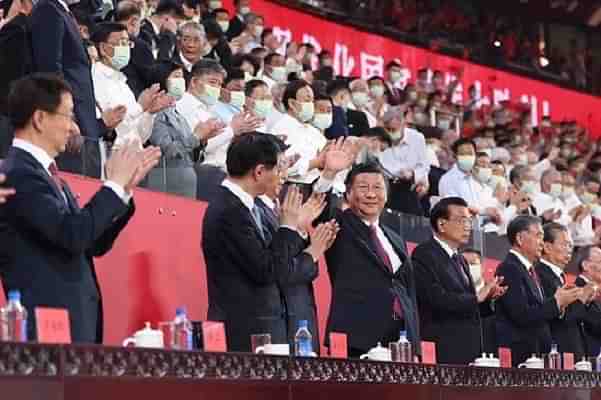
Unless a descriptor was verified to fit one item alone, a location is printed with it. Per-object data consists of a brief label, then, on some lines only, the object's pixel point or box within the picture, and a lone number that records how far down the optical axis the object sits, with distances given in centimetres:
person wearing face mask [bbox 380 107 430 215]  1709
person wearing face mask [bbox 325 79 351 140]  1717
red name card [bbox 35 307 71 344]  602
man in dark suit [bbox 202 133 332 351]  838
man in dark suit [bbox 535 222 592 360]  1287
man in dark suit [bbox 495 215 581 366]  1197
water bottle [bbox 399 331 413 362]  899
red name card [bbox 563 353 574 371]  1141
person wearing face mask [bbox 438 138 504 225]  1865
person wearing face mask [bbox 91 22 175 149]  1145
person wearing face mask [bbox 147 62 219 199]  1076
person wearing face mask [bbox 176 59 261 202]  1114
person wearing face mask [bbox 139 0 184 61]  1572
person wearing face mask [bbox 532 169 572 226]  2153
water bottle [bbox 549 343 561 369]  1114
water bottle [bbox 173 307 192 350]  703
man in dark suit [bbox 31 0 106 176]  941
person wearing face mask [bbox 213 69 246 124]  1441
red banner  2570
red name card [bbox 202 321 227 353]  709
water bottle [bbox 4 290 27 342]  605
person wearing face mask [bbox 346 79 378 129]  1900
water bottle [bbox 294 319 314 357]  786
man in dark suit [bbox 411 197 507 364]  1066
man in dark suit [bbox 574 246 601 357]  1340
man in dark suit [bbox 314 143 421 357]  983
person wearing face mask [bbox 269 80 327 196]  1473
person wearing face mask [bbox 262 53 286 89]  1908
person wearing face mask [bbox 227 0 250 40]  2125
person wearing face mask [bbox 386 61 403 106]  2362
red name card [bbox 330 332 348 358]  826
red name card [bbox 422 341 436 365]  905
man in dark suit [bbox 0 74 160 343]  682
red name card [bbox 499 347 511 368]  1053
